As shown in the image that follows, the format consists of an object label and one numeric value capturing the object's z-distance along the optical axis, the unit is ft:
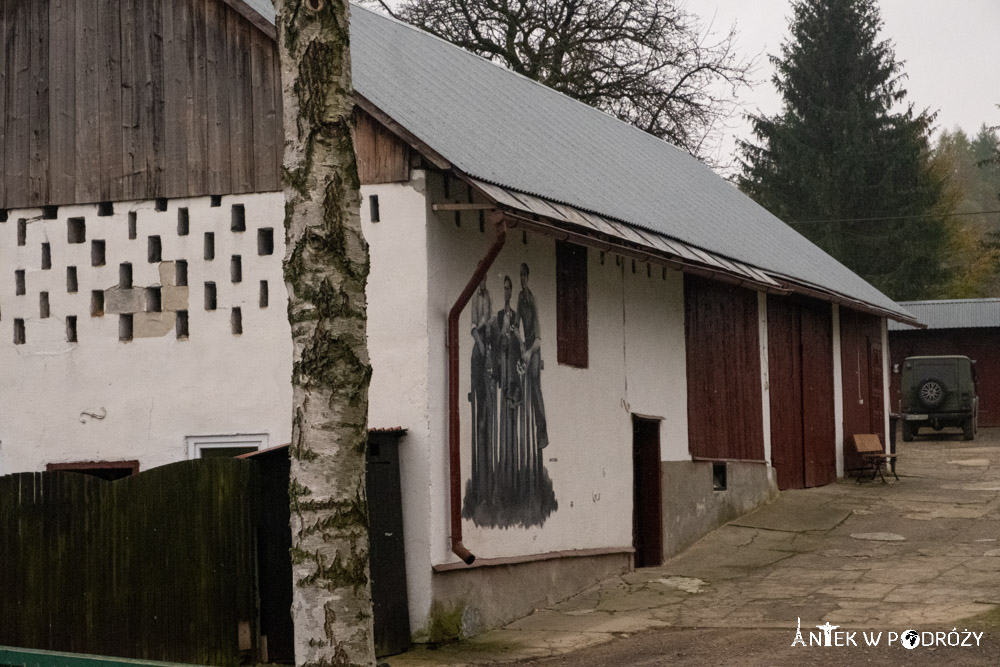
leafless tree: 98.53
